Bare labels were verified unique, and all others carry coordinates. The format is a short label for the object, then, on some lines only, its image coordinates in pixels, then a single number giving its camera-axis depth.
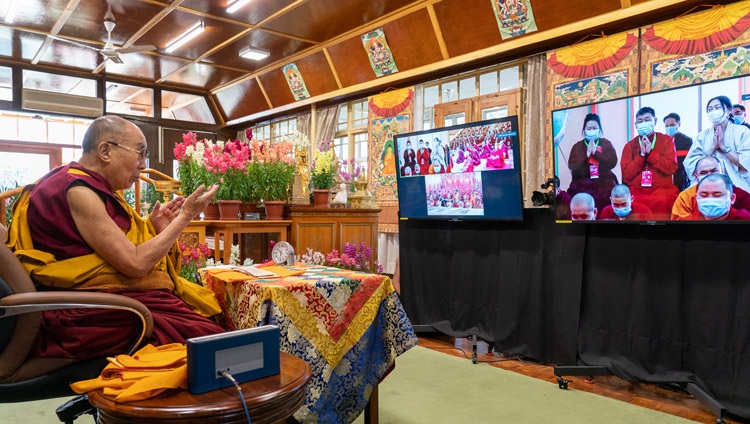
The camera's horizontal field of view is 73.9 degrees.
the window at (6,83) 7.56
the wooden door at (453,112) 5.41
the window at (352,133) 6.85
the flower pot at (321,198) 3.82
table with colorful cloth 1.80
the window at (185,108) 9.16
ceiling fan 5.43
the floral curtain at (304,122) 7.64
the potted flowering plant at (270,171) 3.44
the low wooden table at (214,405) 1.01
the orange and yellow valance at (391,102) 6.00
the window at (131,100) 8.77
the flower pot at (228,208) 3.28
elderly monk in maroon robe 1.47
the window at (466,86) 5.14
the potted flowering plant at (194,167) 3.37
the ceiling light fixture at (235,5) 5.33
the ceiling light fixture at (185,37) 6.05
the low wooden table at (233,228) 3.26
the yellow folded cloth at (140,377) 1.06
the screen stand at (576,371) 2.91
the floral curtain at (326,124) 7.22
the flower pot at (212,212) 3.46
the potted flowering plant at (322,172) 3.93
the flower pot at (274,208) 3.44
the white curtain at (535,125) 4.66
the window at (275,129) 8.19
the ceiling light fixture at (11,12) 5.46
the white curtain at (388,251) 6.16
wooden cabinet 3.59
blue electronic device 1.09
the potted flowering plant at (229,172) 3.29
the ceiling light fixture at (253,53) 6.83
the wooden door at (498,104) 4.93
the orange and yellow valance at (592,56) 4.08
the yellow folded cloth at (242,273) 1.96
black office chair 1.33
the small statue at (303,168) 3.78
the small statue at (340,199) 3.96
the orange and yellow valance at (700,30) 3.43
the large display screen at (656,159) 2.47
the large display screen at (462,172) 3.52
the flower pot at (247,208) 3.48
